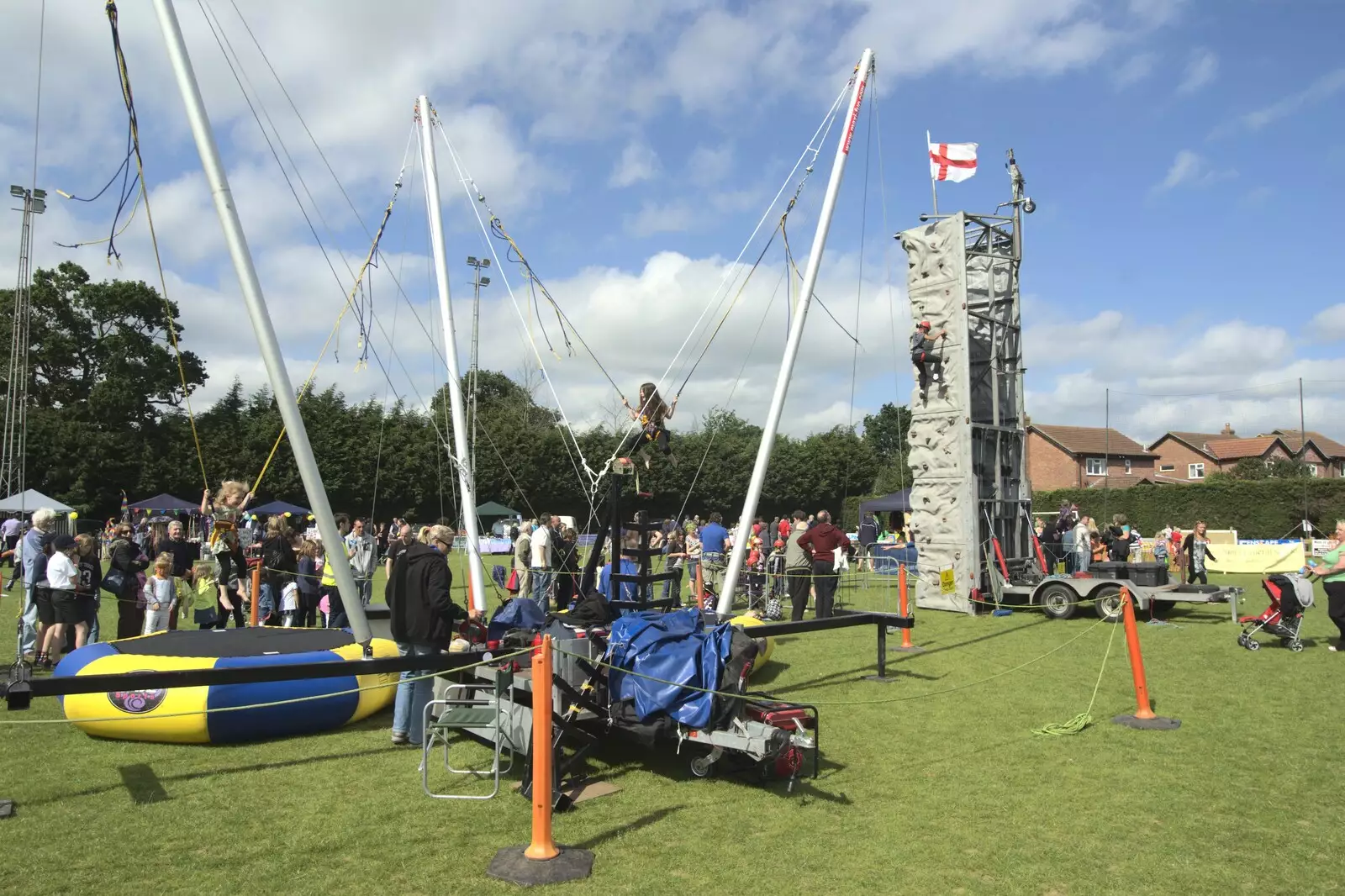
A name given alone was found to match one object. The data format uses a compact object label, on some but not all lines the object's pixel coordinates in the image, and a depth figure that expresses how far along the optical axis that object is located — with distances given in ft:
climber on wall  56.13
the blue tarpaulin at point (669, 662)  19.95
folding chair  19.89
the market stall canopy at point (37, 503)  83.46
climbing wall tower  55.26
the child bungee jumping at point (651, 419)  34.78
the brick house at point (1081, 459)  197.98
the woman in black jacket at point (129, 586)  35.76
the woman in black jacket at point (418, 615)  23.68
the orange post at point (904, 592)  40.47
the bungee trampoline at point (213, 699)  23.53
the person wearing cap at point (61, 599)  31.73
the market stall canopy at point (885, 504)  107.96
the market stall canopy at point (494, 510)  113.60
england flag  58.44
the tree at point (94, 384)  115.03
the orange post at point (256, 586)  42.14
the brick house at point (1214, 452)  224.12
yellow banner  78.33
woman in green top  36.93
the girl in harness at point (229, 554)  39.83
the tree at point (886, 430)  307.58
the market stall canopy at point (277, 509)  102.53
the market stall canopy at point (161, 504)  101.55
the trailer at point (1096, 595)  46.93
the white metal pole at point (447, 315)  35.22
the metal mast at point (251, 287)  22.00
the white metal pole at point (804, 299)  36.63
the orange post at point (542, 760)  15.83
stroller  38.75
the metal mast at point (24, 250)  33.42
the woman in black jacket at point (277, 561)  43.52
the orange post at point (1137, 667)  26.66
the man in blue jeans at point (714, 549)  58.90
